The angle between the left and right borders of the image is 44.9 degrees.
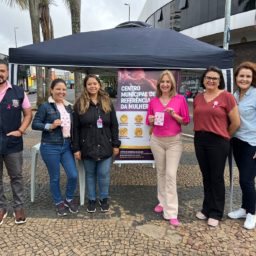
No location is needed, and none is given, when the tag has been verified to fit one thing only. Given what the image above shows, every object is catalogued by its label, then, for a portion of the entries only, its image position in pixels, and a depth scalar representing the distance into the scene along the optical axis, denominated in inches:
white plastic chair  173.5
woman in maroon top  139.8
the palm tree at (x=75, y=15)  455.5
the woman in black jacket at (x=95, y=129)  152.3
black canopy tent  171.0
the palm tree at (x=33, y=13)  598.9
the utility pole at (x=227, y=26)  477.7
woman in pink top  149.8
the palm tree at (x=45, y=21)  748.6
